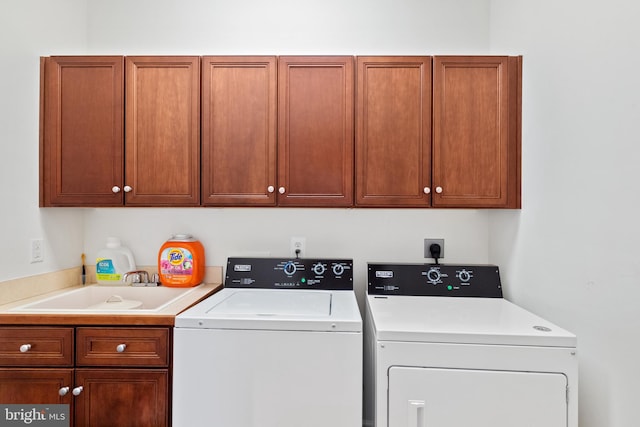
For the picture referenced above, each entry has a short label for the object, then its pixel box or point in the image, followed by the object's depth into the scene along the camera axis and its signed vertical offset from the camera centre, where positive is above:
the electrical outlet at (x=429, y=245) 2.01 -0.21
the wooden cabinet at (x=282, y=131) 1.70 +0.40
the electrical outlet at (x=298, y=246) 2.02 -0.22
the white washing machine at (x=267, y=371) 1.27 -0.62
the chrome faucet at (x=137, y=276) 1.94 -0.39
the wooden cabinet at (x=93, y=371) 1.38 -0.67
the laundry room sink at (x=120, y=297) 1.81 -0.49
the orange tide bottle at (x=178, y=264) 1.91 -0.32
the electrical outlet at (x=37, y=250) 1.71 -0.22
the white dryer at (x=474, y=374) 1.15 -0.57
